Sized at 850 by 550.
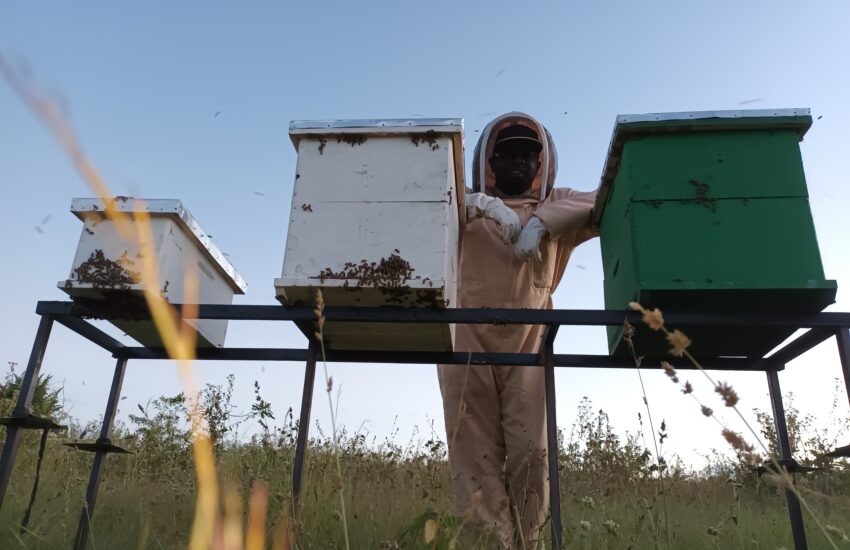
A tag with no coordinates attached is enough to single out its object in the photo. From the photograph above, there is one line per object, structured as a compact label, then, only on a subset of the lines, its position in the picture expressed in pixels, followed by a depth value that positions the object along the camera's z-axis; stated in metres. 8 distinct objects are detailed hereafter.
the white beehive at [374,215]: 2.60
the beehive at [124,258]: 2.76
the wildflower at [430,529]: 1.34
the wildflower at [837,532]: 1.27
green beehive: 2.50
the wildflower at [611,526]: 2.53
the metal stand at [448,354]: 2.63
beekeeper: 3.71
